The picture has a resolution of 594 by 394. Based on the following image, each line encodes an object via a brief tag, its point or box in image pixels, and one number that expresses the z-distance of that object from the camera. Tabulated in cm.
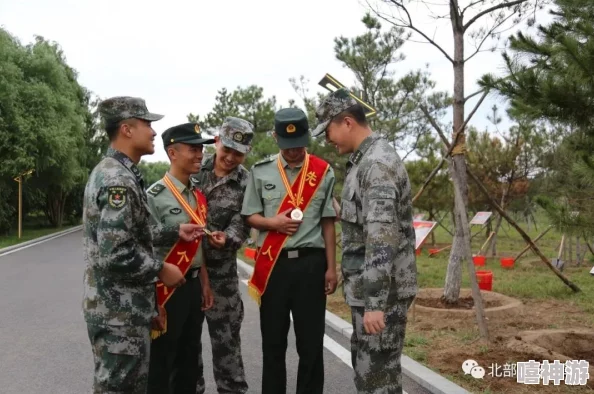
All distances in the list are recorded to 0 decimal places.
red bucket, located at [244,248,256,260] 1274
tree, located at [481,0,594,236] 428
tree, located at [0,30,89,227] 2236
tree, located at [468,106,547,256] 1414
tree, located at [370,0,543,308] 705
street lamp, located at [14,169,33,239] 2209
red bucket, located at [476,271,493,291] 833
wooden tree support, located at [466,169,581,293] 669
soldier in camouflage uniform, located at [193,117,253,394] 390
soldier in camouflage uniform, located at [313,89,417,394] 280
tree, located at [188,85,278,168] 2609
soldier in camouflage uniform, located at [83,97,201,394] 268
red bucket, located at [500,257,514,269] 1212
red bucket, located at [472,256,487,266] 1229
